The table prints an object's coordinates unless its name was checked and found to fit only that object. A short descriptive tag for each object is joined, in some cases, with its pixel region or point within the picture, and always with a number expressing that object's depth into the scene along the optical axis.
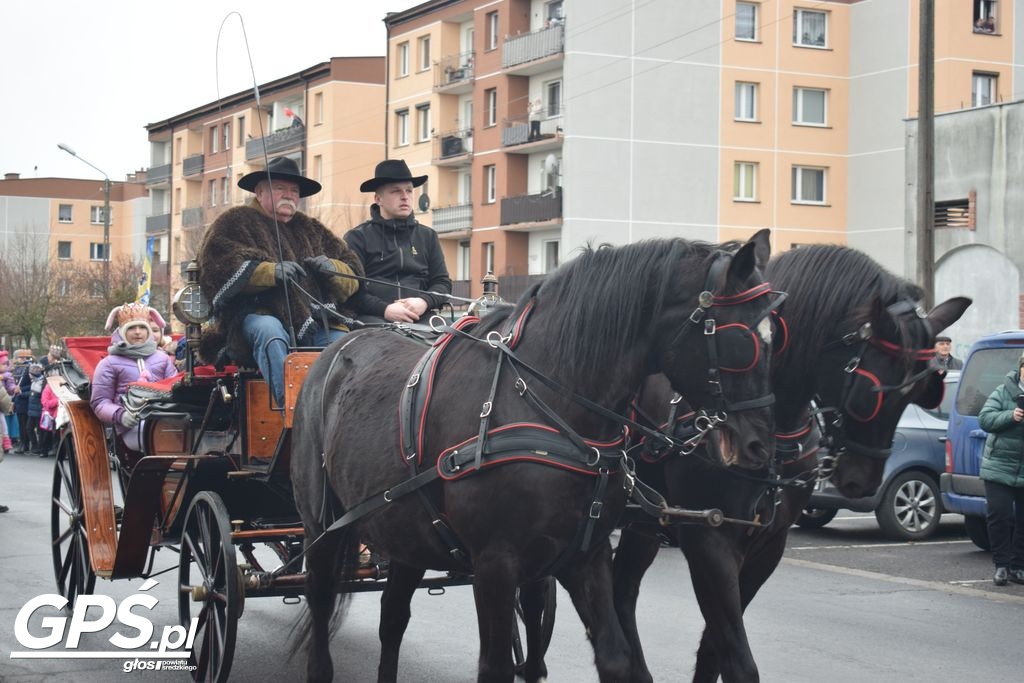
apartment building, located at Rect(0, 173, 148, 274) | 81.00
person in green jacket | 10.65
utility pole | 16.78
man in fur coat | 7.00
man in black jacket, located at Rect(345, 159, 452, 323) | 7.63
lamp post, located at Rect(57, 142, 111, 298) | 41.21
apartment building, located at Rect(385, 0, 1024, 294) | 39.31
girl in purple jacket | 8.05
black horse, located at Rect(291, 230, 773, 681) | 4.62
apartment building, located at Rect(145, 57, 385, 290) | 52.00
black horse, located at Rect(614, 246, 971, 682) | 5.49
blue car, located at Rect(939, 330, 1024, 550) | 12.02
